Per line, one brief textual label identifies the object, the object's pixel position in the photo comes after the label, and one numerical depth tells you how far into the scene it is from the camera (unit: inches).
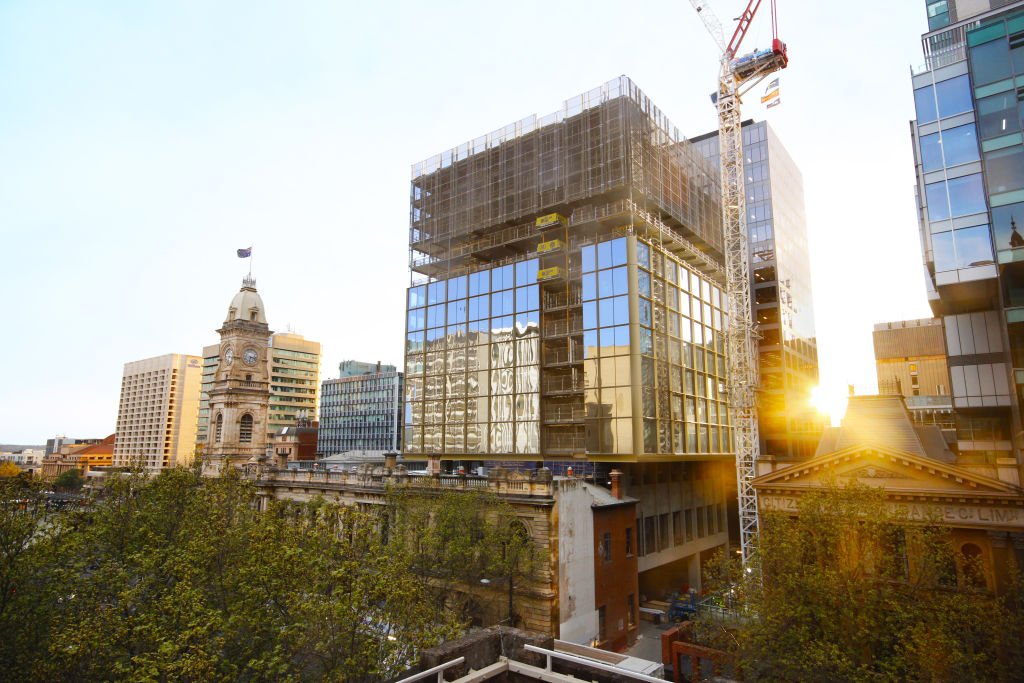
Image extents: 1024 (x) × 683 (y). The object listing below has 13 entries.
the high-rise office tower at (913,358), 3988.7
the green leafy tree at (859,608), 887.7
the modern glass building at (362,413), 5359.3
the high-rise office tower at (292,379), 6368.1
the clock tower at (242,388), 2517.2
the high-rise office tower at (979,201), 1524.4
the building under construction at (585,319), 2073.1
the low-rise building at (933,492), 1258.0
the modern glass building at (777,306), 3393.2
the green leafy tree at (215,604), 698.2
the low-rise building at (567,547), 1384.1
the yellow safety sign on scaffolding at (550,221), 2269.9
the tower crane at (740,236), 2107.5
